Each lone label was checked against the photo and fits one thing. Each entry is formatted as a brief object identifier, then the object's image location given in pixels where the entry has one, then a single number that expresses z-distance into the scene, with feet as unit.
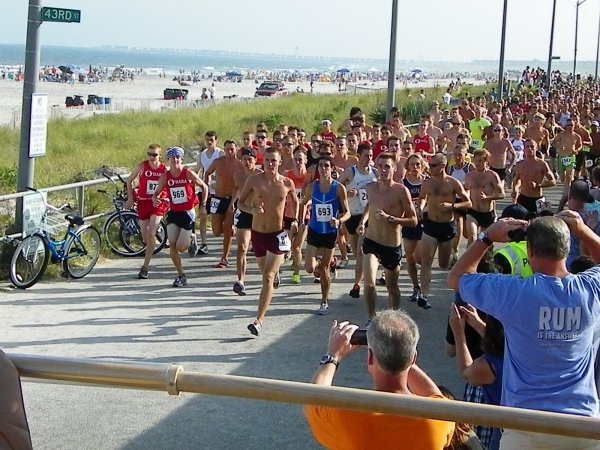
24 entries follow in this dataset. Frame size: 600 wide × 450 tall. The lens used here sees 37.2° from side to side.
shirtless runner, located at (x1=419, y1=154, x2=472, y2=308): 35.40
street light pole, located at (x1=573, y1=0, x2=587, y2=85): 225.72
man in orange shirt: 10.48
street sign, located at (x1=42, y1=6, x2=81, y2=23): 37.09
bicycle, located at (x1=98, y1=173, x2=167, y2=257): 42.57
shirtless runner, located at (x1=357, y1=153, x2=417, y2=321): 31.81
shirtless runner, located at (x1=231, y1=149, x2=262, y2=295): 36.29
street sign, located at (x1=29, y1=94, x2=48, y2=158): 37.76
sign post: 37.27
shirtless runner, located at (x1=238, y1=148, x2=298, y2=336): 31.86
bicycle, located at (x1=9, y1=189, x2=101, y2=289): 35.78
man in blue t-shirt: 13.16
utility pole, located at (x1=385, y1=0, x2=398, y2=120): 60.49
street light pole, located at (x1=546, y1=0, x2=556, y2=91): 162.67
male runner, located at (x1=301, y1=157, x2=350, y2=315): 34.37
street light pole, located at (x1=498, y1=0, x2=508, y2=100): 107.76
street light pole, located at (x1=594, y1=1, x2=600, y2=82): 253.90
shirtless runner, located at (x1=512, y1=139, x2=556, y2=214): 43.57
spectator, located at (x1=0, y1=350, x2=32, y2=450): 9.03
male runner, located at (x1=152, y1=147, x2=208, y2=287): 38.09
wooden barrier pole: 8.75
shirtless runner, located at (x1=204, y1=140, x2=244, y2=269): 41.45
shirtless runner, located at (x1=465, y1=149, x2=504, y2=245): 40.11
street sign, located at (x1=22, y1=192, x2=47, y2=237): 36.94
